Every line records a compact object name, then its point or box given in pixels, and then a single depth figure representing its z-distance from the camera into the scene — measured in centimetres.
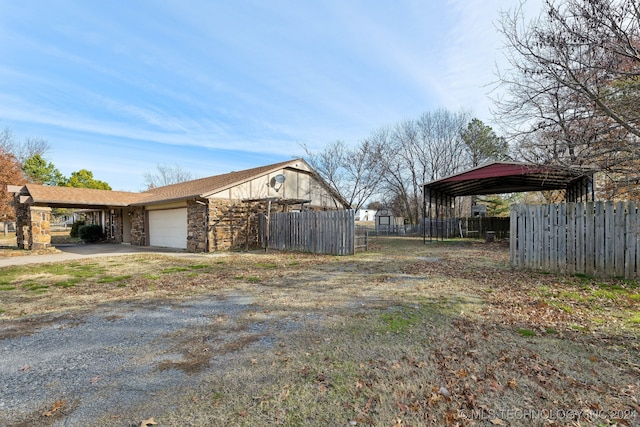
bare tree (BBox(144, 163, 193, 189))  4312
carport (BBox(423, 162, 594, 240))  1235
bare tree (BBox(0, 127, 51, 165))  2666
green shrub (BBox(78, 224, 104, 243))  1964
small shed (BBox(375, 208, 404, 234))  2762
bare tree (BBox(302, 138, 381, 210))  2069
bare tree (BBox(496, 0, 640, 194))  477
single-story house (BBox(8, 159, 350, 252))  1298
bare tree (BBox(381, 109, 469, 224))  2773
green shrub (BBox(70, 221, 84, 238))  2302
